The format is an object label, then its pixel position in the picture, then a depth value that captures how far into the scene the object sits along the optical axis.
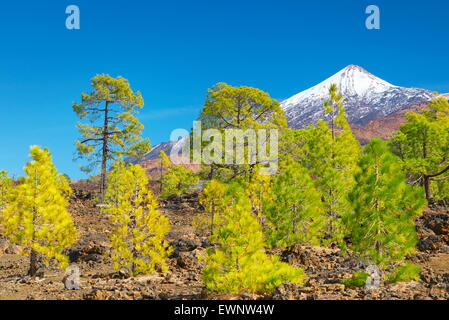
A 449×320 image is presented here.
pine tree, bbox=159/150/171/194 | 50.44
